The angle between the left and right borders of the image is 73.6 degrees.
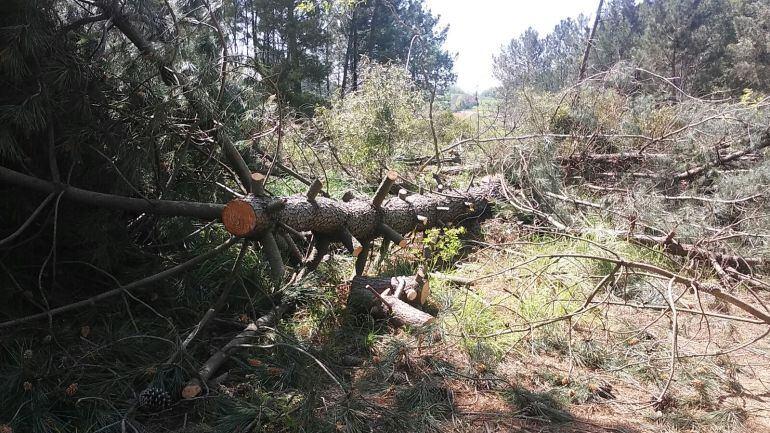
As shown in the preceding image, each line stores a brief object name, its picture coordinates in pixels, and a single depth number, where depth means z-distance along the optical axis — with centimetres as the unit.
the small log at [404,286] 382
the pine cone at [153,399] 245
